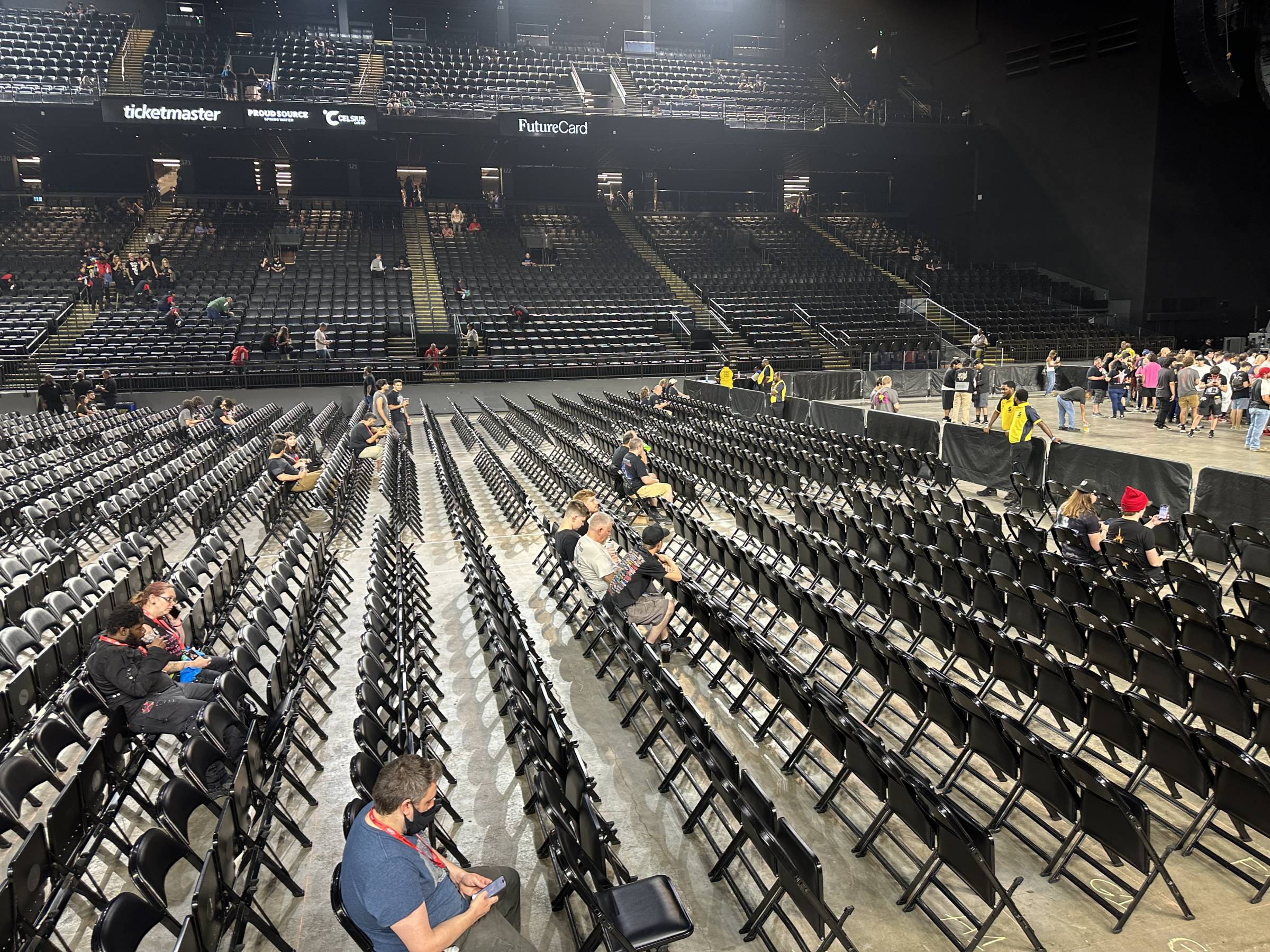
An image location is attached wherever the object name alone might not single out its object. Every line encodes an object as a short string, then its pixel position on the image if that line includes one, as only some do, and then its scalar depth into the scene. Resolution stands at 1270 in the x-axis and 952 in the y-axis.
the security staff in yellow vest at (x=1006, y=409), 12.05
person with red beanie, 6.68
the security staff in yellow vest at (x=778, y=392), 17.39
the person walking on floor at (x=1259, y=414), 13.34
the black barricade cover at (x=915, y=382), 24.03
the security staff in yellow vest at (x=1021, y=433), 11.27
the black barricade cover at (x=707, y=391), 19.95
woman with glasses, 5.04
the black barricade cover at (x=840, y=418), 14.48
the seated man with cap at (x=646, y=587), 5.96
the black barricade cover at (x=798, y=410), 16.58
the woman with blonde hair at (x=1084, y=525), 6.88
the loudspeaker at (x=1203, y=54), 22.59
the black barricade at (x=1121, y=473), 9.15
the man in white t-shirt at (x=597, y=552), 6.17
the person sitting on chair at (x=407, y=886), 2.72
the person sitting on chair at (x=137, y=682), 4.51
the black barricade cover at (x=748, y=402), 17.66
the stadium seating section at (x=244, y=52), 27.12
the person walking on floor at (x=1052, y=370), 19.39
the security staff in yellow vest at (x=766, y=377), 19.88
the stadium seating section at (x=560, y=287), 26.50
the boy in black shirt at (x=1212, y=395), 15.41
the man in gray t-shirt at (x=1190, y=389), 15.59
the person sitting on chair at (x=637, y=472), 10.30
